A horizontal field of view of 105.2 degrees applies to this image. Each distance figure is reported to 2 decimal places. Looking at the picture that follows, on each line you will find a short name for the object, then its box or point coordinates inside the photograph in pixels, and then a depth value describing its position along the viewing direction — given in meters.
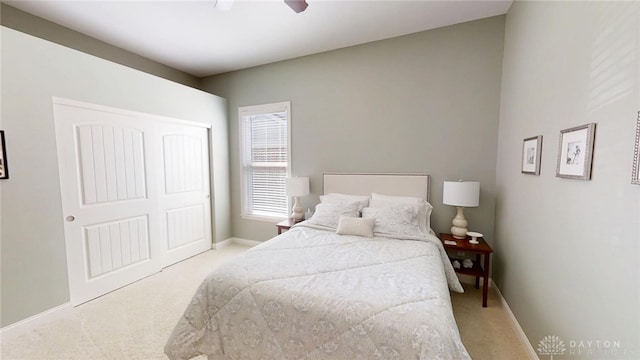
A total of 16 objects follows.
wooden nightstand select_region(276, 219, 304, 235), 3.21
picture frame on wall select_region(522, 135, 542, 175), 1.76
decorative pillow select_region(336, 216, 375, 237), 2.43
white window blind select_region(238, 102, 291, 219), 3.77
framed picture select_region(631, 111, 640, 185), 0.94
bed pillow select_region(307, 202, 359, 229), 2.70
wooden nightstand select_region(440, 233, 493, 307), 2.29
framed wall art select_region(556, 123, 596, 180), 1.23
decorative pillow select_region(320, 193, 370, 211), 2.85
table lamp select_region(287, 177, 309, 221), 3.31
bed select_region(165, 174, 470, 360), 1.17
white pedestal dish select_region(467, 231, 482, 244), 2.48
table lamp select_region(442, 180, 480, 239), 2.44
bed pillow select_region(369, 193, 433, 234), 2.64
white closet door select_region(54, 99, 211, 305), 2.35
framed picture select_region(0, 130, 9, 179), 1.90
